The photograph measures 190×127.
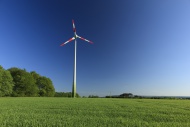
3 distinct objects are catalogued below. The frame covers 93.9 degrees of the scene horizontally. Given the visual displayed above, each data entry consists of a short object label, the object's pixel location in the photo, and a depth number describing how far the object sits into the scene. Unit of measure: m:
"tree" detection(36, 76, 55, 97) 44.93
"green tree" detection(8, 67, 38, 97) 38.27
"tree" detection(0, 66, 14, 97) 32.60
